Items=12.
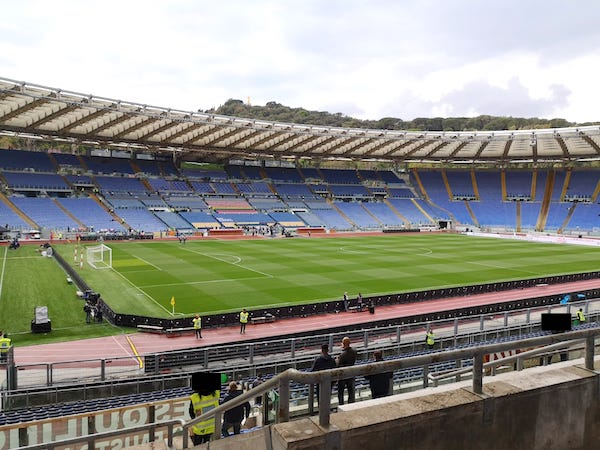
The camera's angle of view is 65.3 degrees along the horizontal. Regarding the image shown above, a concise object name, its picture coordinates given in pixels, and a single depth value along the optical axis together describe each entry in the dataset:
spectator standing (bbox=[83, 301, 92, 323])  22.37
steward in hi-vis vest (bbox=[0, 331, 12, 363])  15.98
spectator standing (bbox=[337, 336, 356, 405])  7.67
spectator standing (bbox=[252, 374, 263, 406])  8.45
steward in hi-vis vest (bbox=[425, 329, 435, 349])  16.81
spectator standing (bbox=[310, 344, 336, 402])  7.24
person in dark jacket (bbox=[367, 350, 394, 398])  6.80
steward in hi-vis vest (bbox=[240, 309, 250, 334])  20.77
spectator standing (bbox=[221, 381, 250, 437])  6.12
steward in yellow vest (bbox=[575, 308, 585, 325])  18.23
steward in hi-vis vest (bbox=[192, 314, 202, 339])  20.17
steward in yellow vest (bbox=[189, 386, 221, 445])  7.02
